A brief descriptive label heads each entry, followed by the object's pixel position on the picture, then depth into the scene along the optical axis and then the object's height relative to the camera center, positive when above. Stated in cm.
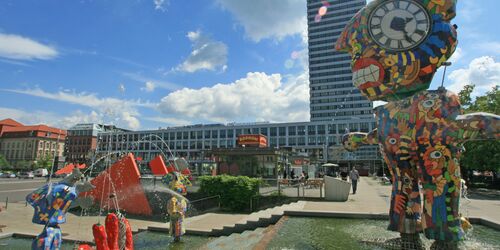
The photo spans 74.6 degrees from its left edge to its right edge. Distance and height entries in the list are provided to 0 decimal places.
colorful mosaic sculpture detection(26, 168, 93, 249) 586 -71
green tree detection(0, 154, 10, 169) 7769 +55
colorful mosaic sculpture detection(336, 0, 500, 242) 576 +108
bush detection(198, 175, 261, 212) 1798 -120
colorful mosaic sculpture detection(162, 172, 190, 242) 939 -135
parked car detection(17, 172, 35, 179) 5925 -170
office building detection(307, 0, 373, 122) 11206 +3442
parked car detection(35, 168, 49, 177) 6681 -130
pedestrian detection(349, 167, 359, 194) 1901 -52
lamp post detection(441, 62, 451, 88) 620 +199
